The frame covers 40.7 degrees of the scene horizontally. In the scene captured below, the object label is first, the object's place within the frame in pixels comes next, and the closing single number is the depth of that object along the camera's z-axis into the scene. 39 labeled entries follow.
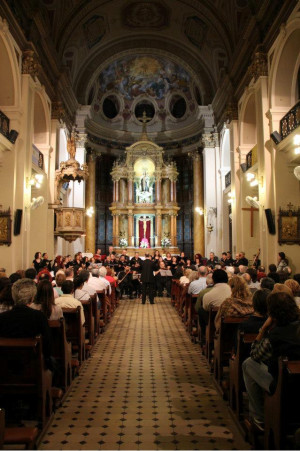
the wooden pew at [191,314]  7.41
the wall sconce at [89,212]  21.90
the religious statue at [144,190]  24.67
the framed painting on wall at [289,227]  10.61
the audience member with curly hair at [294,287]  5.23
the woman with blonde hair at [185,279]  9.67
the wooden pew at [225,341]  4.39
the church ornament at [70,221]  14.62
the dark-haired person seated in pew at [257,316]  3.60
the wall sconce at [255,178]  11.95
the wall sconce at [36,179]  11.83
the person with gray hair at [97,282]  8.30
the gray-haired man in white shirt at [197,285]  7.49
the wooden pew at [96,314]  6.69
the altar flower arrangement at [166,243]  23.55
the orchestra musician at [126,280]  13.23
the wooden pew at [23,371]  3.17
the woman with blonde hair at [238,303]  4.46
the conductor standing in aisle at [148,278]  12.11
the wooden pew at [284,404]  2.52
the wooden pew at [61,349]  4.14
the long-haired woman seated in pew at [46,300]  4.27
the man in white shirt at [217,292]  5.49
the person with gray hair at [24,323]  3.37
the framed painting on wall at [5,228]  10.38
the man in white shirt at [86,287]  6.64
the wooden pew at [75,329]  5.15
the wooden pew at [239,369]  3.55
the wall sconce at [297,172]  9.29
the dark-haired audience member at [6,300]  4.20
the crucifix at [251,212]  13.32
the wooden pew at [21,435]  2.87
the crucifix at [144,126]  24.39
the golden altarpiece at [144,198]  23.92
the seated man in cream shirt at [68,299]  5.27
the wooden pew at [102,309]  7.94
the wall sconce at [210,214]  20.31
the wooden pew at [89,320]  6.21
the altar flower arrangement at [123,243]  23.78
